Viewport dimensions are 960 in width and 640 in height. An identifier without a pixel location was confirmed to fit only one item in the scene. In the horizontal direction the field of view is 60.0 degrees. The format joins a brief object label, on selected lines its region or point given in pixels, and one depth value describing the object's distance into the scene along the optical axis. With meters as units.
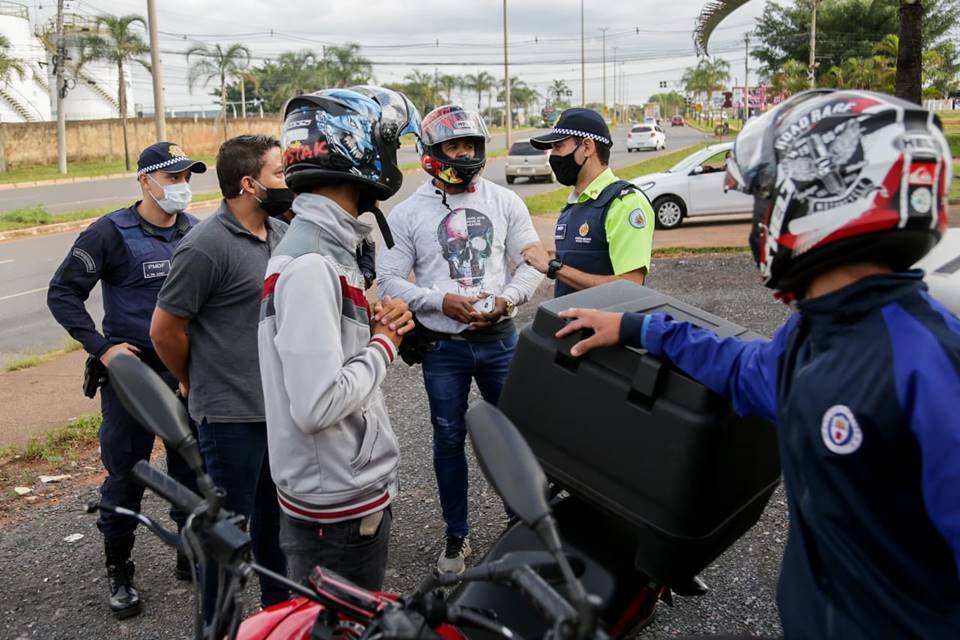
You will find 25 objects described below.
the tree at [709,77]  102.44
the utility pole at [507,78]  40.09
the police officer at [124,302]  3.44
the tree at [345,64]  61.28
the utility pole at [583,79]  62.59
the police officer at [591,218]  3.75
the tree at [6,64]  30.86
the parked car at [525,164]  26.09
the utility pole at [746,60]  58.87
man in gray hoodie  2.03
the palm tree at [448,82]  84.69
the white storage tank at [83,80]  34.41
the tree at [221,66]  44.50
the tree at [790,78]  42.74
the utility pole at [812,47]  37.37
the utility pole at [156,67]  18.48
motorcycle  1.24
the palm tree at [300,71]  61.44
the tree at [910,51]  10.68
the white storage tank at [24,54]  49.91
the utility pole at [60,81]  32.34
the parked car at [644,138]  44.16
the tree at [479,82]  89.81
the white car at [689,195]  14.65
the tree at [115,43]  35.09
